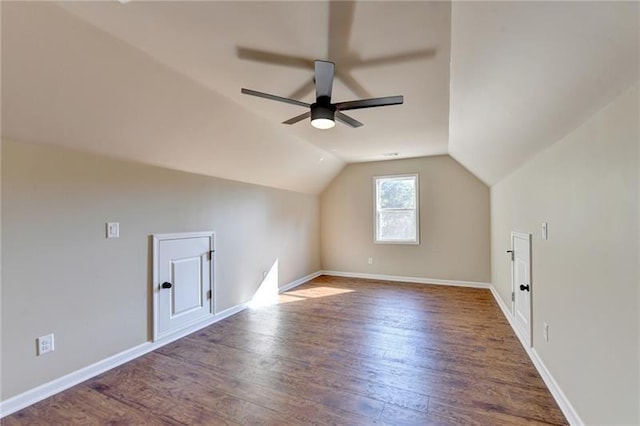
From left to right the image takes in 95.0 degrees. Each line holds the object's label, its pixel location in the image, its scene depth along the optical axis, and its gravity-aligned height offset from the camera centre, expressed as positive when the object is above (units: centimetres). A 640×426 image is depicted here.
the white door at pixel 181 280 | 299 -74
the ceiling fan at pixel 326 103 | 199 +81
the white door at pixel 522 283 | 271 -71
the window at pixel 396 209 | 572 +8
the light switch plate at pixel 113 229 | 256 -14
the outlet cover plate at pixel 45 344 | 214 -96
